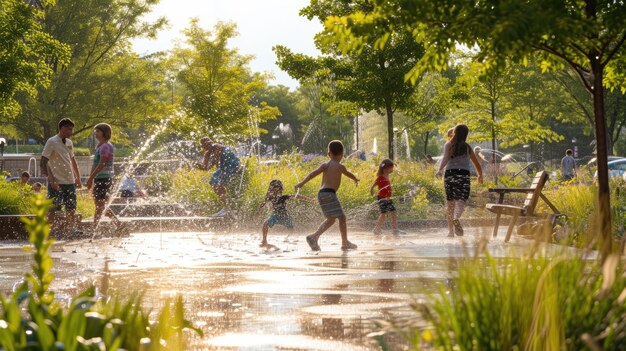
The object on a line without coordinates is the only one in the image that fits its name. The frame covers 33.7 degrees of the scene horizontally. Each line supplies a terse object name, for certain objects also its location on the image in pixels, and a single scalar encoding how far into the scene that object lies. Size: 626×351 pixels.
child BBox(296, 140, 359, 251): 13.88
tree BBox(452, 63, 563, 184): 42.28
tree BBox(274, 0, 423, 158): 26.94
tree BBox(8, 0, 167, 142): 40.91
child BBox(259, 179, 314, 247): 14.90
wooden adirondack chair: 14.21
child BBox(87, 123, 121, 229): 15.70
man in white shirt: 15.26
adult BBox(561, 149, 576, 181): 32.05
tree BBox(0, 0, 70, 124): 20.91
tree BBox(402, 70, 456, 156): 29.05
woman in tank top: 15.62
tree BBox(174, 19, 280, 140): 47.94
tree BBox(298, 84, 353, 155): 79.38
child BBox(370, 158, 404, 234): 17.19
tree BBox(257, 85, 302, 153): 92.62
